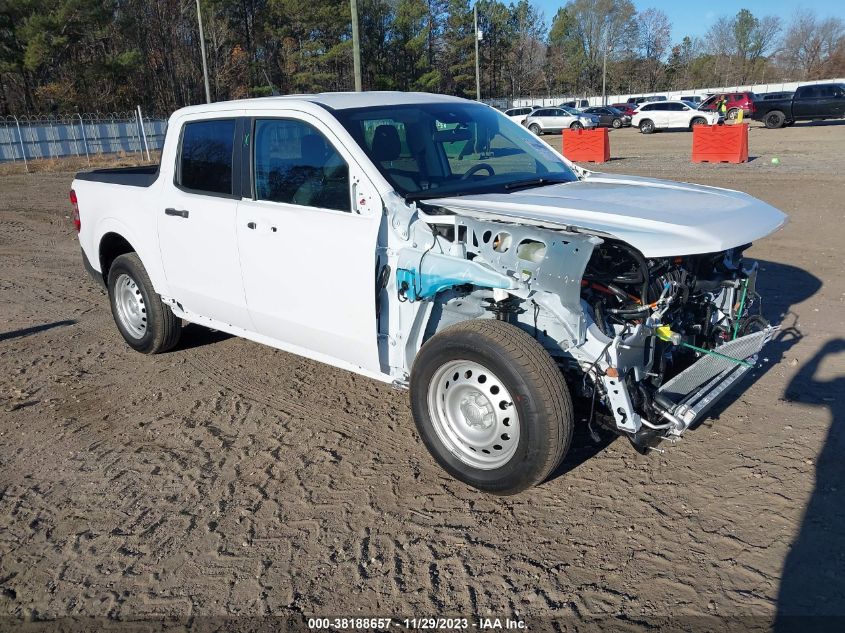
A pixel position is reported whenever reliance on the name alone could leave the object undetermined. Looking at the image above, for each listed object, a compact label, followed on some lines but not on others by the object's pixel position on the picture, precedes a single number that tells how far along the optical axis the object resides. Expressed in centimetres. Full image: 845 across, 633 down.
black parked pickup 3225
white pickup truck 339
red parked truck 3534
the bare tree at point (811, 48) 9694
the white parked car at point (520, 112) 4387
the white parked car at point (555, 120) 3838
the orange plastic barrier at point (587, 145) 2203
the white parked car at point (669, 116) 3547
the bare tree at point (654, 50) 10525
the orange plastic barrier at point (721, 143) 1917
